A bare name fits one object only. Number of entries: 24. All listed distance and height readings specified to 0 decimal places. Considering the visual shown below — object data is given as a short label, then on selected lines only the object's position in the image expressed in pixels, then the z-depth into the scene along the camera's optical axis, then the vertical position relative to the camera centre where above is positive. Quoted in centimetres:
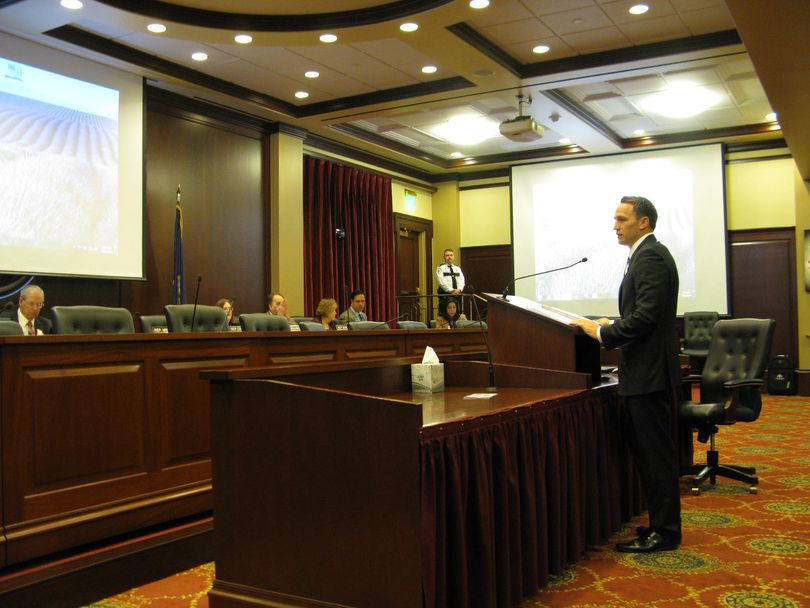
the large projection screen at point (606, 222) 1084 +137
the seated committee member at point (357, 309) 816 +10
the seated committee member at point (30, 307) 559 +12
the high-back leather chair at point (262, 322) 500 -2
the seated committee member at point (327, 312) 716 +6
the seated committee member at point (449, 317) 937 -2
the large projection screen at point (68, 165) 639 +142
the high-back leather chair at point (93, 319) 398 +2
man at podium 302 -24
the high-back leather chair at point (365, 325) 648 -7
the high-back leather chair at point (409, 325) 744 -8
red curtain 1007 +115
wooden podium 334 -11
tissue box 316 -26
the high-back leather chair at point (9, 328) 384 -2
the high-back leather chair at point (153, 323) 527 -1
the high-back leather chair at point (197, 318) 461 +2
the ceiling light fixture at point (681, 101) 894 +259
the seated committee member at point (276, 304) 762 +15
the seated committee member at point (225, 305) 735 +15
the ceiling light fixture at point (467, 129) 1005 +258
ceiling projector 855 +211
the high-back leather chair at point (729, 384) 425 -43
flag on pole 782 +60
